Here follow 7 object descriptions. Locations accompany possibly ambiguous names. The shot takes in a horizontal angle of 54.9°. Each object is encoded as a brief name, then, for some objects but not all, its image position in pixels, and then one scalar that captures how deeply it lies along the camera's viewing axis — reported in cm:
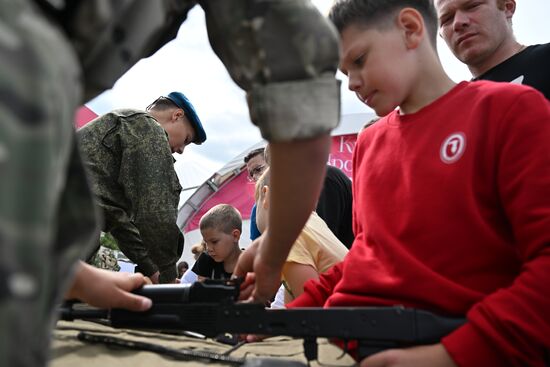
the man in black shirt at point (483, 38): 207
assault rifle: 98
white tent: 796
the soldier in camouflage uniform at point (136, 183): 247
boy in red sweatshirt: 91
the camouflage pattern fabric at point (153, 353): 107
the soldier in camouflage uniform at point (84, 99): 36
